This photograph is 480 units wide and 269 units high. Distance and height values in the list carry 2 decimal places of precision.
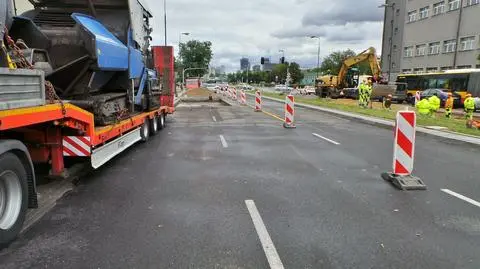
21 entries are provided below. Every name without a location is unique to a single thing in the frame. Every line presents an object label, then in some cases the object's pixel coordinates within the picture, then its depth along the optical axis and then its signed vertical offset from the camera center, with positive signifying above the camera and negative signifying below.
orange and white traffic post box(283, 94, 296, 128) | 17.37 -1.67
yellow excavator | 42.75 -0.85
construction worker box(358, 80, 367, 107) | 32.12 -1.67
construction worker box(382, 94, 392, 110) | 31.17 -2.28
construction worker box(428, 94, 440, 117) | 22.67 -1.68
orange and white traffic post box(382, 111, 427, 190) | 8.09 -1.38
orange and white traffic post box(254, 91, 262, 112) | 27.42 -2.10
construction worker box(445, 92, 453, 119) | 24.15 -1.98
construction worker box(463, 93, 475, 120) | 21.03 -1.65
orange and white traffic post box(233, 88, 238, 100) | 45.27 -2.87
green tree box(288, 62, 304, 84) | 126.31 -1.09
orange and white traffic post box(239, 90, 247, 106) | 36.53 -2.57
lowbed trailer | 4.66 -1.17
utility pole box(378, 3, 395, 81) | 71.06 +3.00
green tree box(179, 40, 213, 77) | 115.06 +3.04
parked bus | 36.50 -0.93
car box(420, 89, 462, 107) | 35.12 -1.95
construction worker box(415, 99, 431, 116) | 22.73 -1.88
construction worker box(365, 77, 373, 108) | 31.75 -1.71
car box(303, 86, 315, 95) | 76.36 -3.83
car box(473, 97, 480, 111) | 30.69 -2.14
